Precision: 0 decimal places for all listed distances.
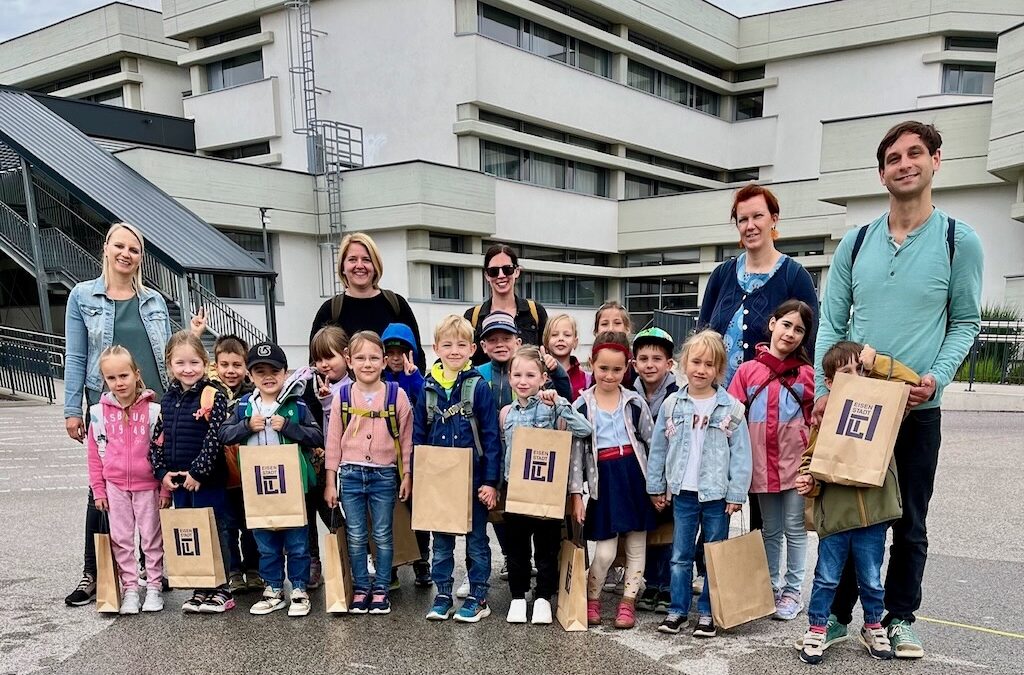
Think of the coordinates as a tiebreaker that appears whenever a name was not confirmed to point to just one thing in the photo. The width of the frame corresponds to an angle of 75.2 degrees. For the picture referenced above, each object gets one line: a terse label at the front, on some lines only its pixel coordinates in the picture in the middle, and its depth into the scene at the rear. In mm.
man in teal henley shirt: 2975
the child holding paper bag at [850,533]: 3072
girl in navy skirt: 3686
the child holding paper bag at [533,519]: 3645
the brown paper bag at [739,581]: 3438
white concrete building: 18266
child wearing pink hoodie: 3879
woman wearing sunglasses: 4395
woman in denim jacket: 4016
